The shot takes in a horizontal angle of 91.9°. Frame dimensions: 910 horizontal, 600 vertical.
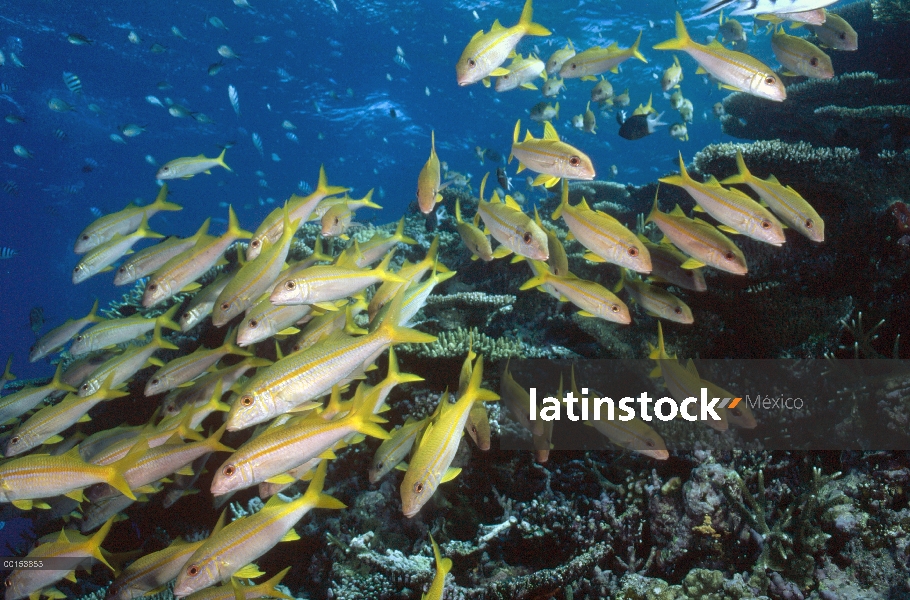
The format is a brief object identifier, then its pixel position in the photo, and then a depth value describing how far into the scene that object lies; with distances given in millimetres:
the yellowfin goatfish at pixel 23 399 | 4574
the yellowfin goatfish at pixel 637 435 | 3242
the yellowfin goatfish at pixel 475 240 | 4340
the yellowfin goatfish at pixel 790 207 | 3330
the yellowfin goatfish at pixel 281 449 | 2506
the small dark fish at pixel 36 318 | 10180
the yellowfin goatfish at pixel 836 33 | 5445
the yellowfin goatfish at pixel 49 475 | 3123
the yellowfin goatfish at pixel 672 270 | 3695
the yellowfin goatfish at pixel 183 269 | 4035
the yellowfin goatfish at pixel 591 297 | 3412
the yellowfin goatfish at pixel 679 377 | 3232
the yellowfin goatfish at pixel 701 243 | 3268
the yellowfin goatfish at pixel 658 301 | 3623
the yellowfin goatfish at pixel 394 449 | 3264
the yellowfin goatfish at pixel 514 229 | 3533
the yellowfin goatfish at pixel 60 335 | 5262
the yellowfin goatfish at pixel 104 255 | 4695
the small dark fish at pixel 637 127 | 7828
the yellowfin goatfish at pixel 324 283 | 3182
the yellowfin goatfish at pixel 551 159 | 3686
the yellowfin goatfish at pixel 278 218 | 4211
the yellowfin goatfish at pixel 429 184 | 4234
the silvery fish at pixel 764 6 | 3049
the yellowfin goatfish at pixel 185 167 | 6660
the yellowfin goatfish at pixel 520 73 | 5605
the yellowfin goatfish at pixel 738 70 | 3582
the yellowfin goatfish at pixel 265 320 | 3354
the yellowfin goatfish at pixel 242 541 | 2605
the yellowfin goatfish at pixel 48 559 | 3256
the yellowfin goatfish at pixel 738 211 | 3180
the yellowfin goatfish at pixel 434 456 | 2334
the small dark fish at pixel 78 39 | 12894
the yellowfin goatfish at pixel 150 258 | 4520
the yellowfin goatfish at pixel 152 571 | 3094
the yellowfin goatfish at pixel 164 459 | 3264
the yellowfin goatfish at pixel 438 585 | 2223
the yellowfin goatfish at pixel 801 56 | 4586
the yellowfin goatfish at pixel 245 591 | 2844
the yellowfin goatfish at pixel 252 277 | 3545
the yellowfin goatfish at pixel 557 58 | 7177
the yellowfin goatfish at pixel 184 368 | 4121
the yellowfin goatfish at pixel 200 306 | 4162
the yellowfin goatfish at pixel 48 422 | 3900
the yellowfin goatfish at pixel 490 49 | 3955
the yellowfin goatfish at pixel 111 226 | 4988
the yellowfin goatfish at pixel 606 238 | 3279
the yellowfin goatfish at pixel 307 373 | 2639
